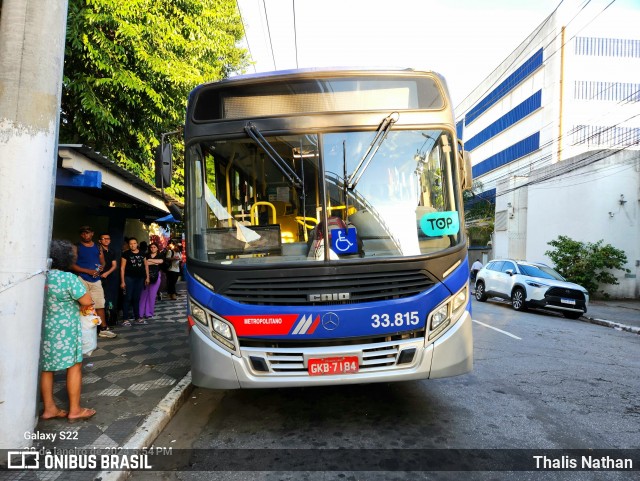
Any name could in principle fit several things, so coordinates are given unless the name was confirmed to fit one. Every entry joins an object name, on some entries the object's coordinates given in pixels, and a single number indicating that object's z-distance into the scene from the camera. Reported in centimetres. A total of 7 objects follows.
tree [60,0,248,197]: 759
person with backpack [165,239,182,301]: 1224
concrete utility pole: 314
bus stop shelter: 592
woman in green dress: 369
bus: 362
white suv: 1239
